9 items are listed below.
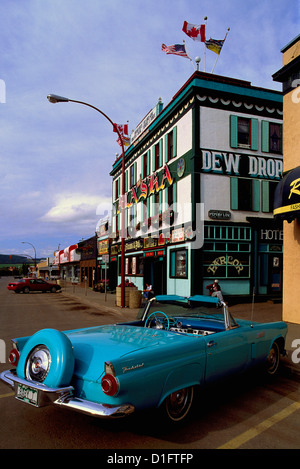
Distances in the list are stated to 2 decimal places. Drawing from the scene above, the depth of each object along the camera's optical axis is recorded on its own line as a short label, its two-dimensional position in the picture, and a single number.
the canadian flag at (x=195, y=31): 18.16
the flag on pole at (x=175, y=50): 18.84
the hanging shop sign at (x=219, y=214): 17.59
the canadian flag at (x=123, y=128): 29.66
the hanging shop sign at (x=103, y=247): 33.71
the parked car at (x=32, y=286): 31.60
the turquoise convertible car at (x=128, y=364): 3.45
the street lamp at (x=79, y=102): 14.40
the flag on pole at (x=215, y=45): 18.70
